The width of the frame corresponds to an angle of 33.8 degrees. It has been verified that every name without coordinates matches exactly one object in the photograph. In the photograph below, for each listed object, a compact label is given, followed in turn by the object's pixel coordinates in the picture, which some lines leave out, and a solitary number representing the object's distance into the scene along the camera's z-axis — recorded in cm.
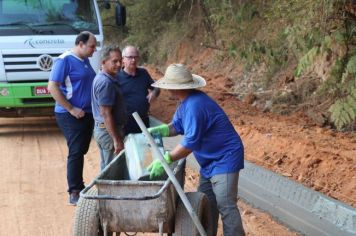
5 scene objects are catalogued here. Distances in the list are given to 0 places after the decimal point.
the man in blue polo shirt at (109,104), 591
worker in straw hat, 455
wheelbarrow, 427
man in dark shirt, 636
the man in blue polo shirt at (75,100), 669
